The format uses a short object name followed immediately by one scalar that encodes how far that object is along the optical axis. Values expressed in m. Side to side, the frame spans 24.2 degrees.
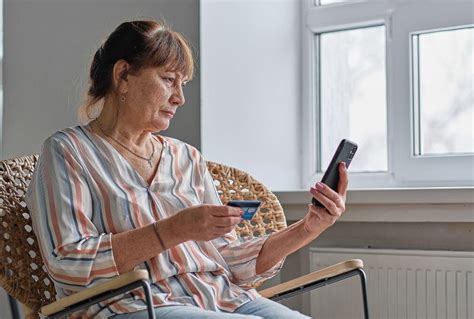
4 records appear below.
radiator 2.75
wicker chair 2.09
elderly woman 2.17
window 3.10
